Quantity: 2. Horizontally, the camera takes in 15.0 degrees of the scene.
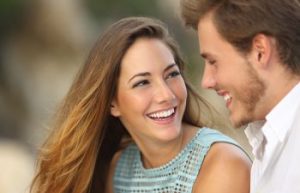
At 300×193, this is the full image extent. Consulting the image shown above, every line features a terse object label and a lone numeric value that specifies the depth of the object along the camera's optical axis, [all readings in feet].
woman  14.23
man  11.11
